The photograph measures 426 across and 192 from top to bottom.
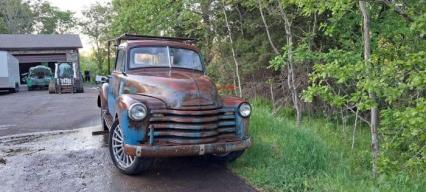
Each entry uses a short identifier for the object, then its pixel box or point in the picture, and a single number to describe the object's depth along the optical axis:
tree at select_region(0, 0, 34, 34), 55.56
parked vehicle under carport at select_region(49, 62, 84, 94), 29.81
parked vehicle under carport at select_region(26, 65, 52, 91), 36.72
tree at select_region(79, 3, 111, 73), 55.88
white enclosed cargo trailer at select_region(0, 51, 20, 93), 28.75
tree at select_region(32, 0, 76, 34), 58.44
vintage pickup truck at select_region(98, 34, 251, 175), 5.77
